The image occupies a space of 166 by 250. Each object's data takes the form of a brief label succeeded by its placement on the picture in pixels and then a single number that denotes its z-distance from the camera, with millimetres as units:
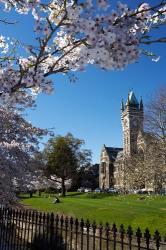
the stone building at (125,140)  84989
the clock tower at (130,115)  86200
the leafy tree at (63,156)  45687
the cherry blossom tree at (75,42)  2948
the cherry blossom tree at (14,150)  7616
